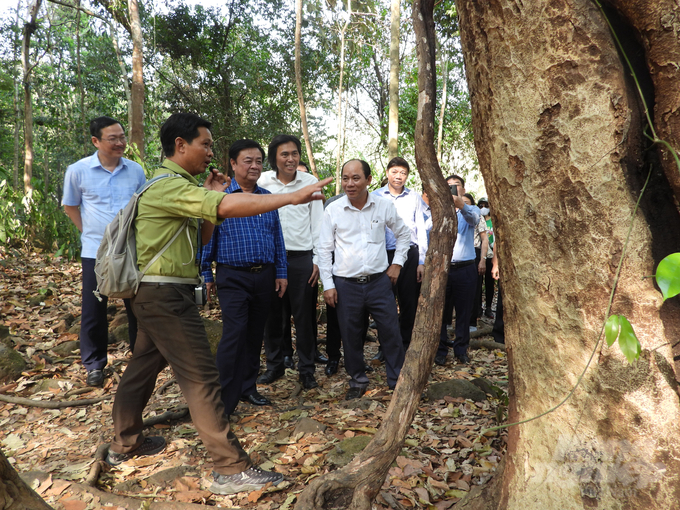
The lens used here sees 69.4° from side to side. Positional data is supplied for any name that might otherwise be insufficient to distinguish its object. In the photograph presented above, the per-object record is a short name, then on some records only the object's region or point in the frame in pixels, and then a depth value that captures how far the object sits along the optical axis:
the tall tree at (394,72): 9.58
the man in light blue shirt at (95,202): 4.51
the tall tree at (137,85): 8.85
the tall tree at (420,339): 2.02
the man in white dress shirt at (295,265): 4.93
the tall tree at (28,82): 11.55
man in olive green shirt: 2.88
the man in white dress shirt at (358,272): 4.36
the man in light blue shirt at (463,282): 5.61
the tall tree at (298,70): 10.31
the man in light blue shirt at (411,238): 5.54
